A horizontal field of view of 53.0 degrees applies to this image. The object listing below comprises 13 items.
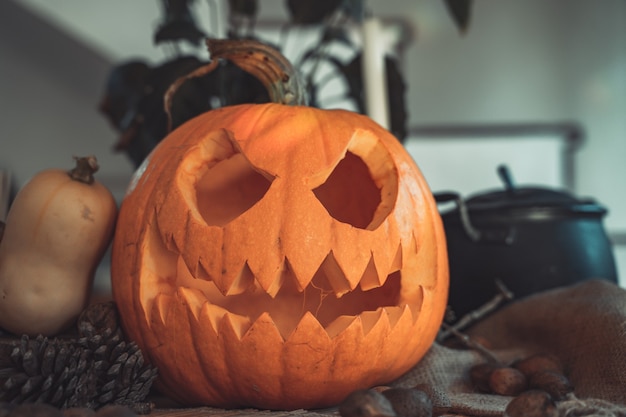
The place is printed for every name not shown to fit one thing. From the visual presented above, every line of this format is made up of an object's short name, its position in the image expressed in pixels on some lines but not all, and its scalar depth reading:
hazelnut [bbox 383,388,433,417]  0.60
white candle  1.27
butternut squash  0.76
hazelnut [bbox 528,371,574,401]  0.76
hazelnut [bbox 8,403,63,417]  0.51
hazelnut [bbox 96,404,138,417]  0.53
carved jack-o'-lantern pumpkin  0.69
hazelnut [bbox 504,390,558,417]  0.60
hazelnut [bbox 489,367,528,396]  0.79
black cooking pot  1.13
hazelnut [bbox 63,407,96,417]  0.54
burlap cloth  0.69
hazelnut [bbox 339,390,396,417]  0.55
